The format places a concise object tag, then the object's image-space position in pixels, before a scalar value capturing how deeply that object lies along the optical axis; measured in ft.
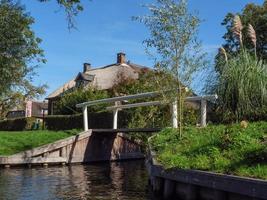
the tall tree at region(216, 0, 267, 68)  140.36
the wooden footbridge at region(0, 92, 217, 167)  78.07
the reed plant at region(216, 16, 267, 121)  48.75
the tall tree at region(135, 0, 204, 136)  53.42
